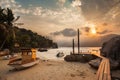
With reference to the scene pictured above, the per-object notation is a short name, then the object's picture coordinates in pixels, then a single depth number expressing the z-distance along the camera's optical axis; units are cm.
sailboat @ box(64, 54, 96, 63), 1724
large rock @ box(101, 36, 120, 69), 1070
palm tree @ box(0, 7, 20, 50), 2456
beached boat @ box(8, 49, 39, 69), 1130
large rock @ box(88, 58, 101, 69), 1154
